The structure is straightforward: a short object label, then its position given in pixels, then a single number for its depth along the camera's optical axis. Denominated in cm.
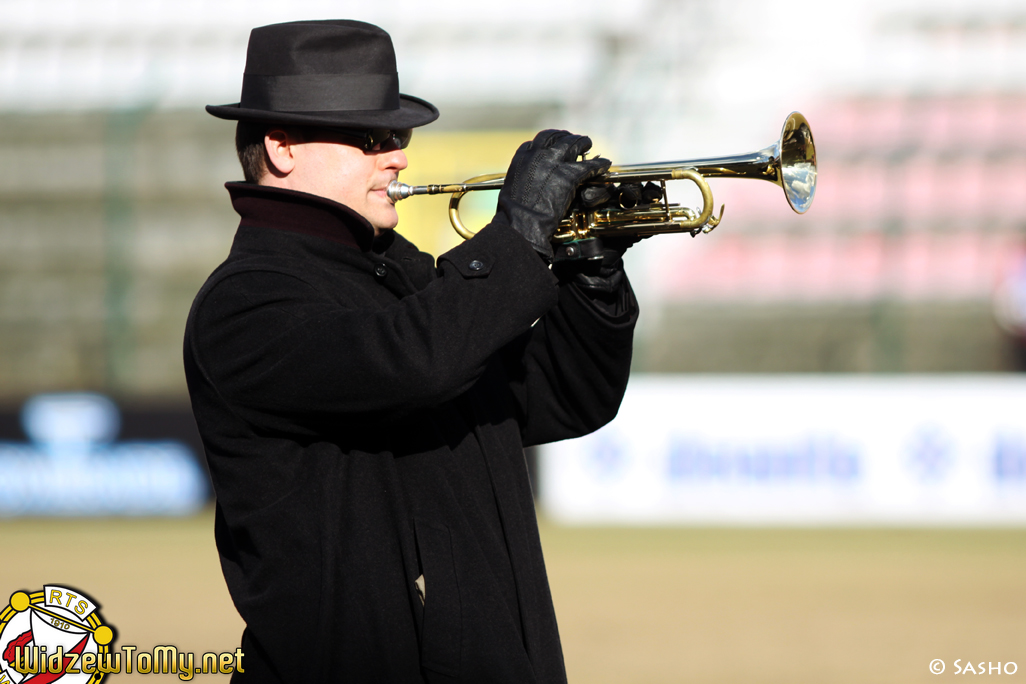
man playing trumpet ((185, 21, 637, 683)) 1196
